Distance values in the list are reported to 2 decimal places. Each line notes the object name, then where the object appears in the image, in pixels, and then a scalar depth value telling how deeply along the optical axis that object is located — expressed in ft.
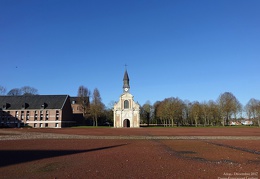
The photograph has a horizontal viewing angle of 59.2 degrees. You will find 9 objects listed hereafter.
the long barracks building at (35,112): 267.39
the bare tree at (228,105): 266.36
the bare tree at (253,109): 285.47
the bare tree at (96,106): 275.59
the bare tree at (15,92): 358.35
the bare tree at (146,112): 359.05
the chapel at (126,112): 261.44
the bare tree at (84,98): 303.62
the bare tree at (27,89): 359.13
